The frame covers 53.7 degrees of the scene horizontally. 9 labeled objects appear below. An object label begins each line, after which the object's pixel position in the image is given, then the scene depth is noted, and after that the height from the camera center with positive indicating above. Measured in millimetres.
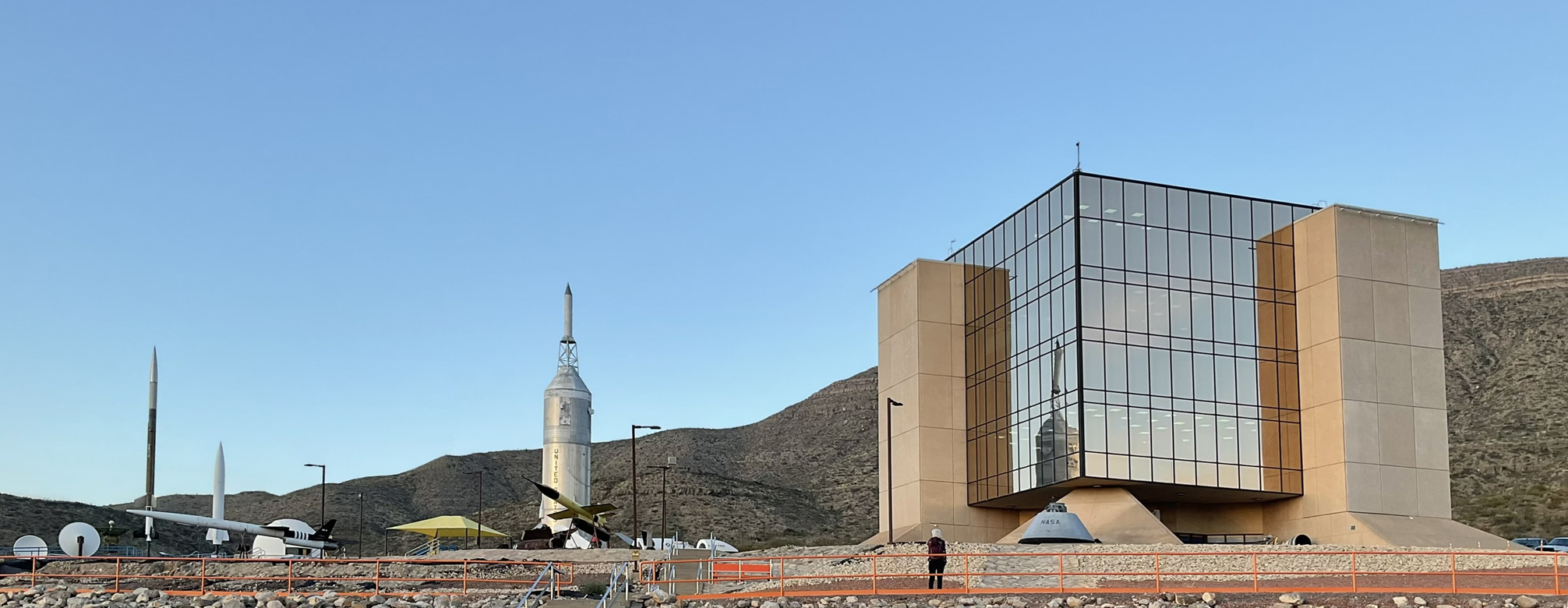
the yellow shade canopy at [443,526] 70456 -2224
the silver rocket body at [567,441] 74500 +1744
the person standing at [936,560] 33156 -1786
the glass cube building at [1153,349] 56531 +4698
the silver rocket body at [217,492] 73556 -645
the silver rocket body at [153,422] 75875 +2764
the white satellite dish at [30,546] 59044 -2635
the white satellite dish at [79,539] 59844 -2344
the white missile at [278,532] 64750 -2222
